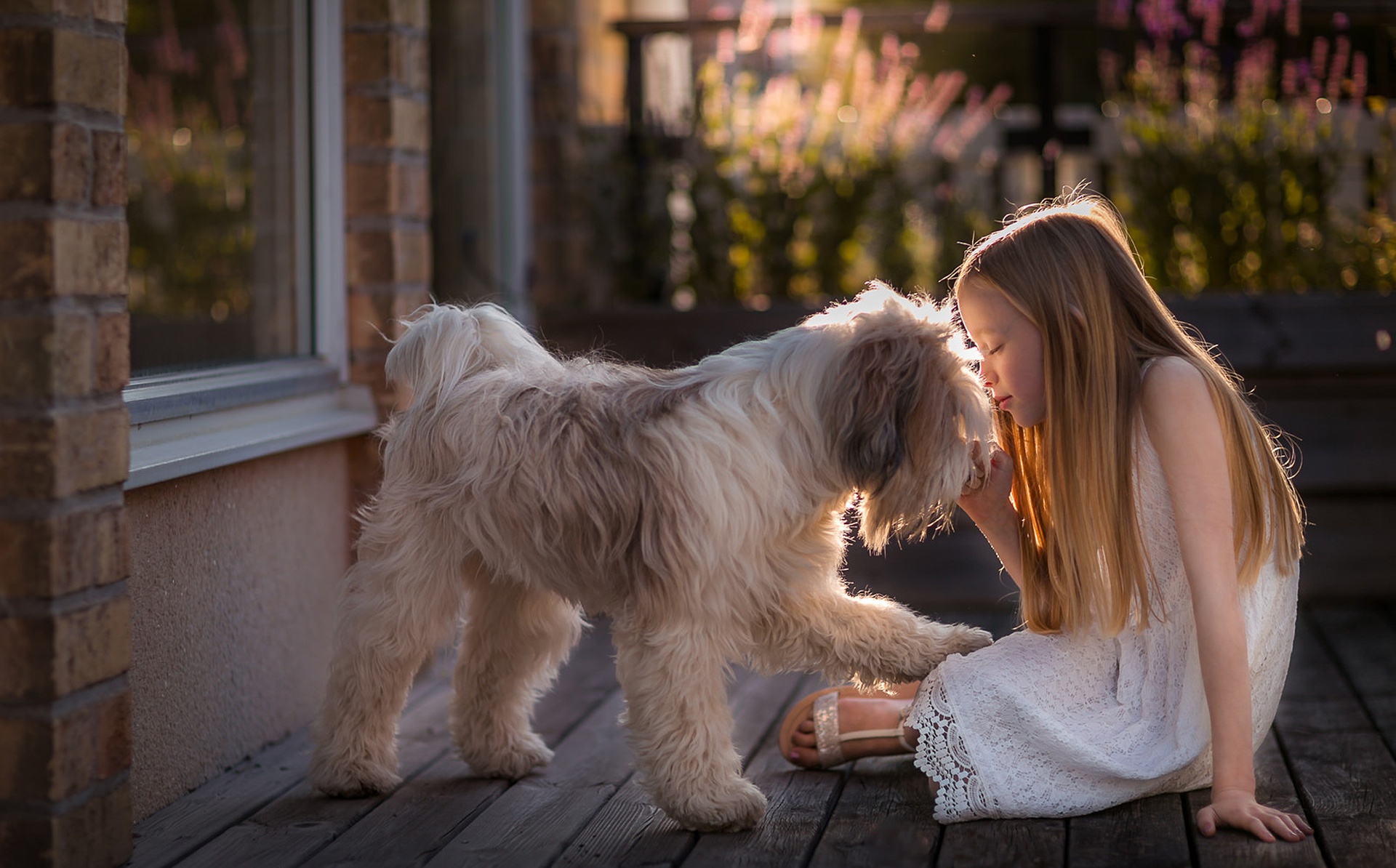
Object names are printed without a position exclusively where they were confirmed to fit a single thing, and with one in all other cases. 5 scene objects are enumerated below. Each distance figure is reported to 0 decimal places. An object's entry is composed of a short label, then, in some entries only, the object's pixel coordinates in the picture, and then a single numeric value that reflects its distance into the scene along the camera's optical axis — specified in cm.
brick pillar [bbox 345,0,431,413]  396
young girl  281
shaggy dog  263
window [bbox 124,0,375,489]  343
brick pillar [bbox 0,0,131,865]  234
